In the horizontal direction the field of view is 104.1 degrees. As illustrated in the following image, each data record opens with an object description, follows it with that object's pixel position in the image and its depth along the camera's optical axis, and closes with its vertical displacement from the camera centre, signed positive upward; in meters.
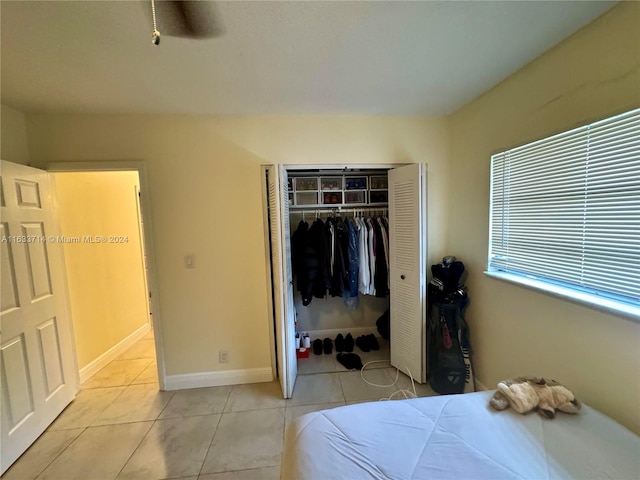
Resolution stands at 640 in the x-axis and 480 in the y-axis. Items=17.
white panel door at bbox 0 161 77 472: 1.59 -0.59
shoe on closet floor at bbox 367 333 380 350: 2.86 -1.40
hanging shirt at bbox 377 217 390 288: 2.67 -0.22
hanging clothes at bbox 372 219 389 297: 2.68 -0.44
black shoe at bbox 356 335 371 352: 2.83 -1.40
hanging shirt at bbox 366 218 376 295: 2.66 -0.33
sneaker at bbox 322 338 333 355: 2.83 -1.41
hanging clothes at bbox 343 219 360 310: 2.64 -0.36
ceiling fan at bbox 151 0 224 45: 1.04 +0.94
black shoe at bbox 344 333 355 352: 2.83 -1.39
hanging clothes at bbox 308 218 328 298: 2.64 -0.33
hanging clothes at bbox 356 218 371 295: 2.65 -0.35
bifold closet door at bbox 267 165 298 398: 1.96 -0.40
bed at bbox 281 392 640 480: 0.89 -0.90
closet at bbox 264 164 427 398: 2.04 -0.03
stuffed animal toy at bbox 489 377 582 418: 1.13 -0.85
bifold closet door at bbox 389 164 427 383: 2.09 -0.42
